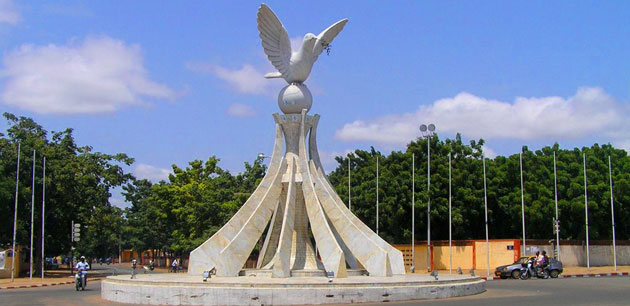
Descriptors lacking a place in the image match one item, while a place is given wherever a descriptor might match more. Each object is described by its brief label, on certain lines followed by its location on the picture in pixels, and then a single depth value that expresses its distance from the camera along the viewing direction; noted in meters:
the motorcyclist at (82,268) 26.94
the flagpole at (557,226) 36.14
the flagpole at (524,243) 37.52
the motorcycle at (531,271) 32.38
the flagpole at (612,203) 38.59
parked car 32.91
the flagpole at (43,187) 36.78
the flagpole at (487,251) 36.11
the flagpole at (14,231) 35.61
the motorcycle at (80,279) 27.06
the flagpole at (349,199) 41.35
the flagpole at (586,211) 38.62
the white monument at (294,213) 25.28
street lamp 36.62
